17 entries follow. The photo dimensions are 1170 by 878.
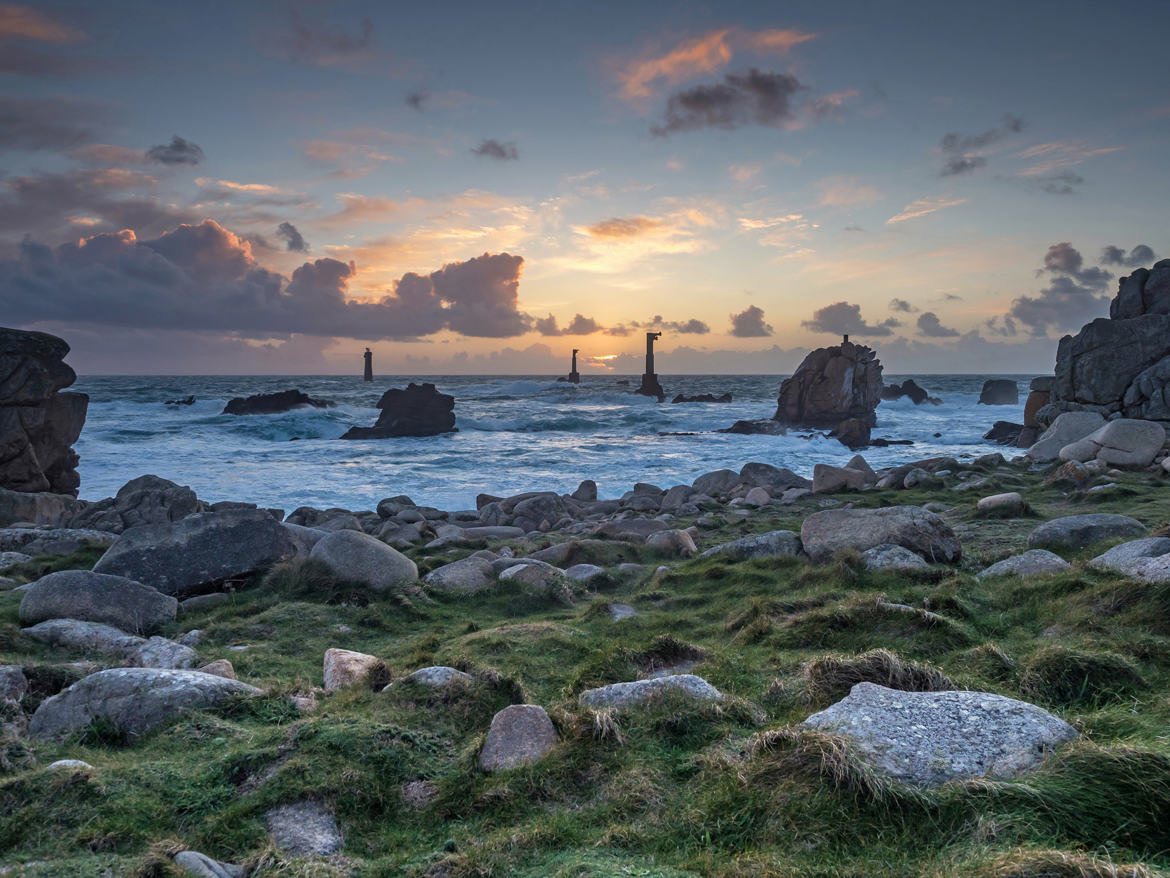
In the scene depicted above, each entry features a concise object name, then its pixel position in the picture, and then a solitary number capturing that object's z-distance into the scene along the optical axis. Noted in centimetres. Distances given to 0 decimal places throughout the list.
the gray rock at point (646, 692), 456
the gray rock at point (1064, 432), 1959
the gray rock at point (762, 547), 994
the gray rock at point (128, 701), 472
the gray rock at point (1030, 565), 722
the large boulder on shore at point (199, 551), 898
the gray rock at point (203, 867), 303
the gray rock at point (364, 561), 921
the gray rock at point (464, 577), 941
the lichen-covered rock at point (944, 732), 323
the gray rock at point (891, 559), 793
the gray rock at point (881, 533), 869
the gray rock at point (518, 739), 409
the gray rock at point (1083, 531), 862
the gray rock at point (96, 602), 741
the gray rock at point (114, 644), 646
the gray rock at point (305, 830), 348
